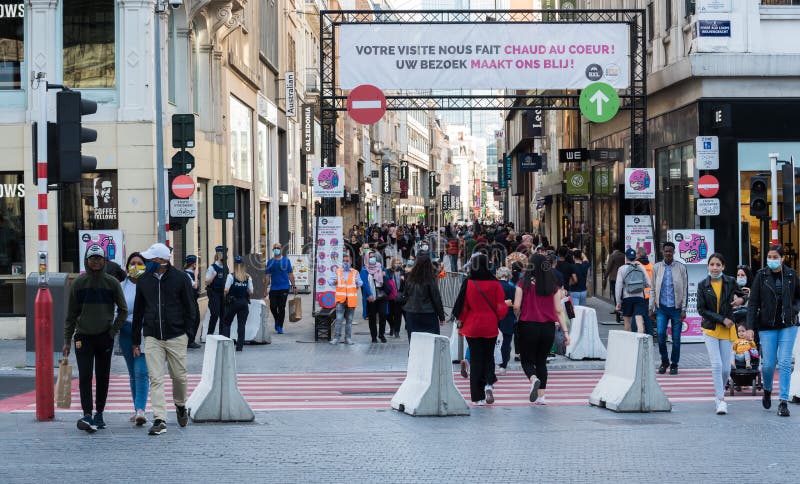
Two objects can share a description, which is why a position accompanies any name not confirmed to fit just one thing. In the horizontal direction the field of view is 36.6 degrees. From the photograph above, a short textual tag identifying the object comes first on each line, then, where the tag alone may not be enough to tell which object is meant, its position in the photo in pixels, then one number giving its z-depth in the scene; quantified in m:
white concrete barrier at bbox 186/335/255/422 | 12.69
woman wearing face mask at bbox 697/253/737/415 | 13.30
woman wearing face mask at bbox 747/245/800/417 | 12.95
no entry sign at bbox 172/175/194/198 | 23.12
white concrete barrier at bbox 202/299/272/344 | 22.72
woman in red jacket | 13.72
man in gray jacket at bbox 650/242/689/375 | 17.22
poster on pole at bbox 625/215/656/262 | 24.12
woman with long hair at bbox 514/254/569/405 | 13.89
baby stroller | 15.02
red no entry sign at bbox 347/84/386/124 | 25.14
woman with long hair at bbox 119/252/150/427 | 12.12
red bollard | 12.87
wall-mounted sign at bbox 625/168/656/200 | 24.38
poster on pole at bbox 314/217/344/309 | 24.67
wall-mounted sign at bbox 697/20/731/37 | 23.91
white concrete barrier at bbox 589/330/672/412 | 13.33
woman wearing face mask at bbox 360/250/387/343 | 22.88
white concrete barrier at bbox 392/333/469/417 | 12.98
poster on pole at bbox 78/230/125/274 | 21.48
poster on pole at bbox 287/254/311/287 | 36.28
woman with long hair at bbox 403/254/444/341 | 15.23
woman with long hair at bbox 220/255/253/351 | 21.22
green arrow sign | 25.27
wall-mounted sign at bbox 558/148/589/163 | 32.84
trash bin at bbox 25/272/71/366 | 18.12
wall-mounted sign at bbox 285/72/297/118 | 44.00
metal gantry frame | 24.97
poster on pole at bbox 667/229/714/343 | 21.36
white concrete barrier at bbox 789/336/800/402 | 14.36
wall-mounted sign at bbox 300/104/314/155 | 51.50
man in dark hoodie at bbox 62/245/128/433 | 11.95
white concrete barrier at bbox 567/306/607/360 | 19.59
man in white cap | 11.82
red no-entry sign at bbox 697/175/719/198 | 22.64
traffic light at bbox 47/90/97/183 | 13.30
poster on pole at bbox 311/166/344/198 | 24.12
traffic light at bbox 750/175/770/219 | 19.00
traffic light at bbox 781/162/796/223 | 18.52
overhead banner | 25.45
